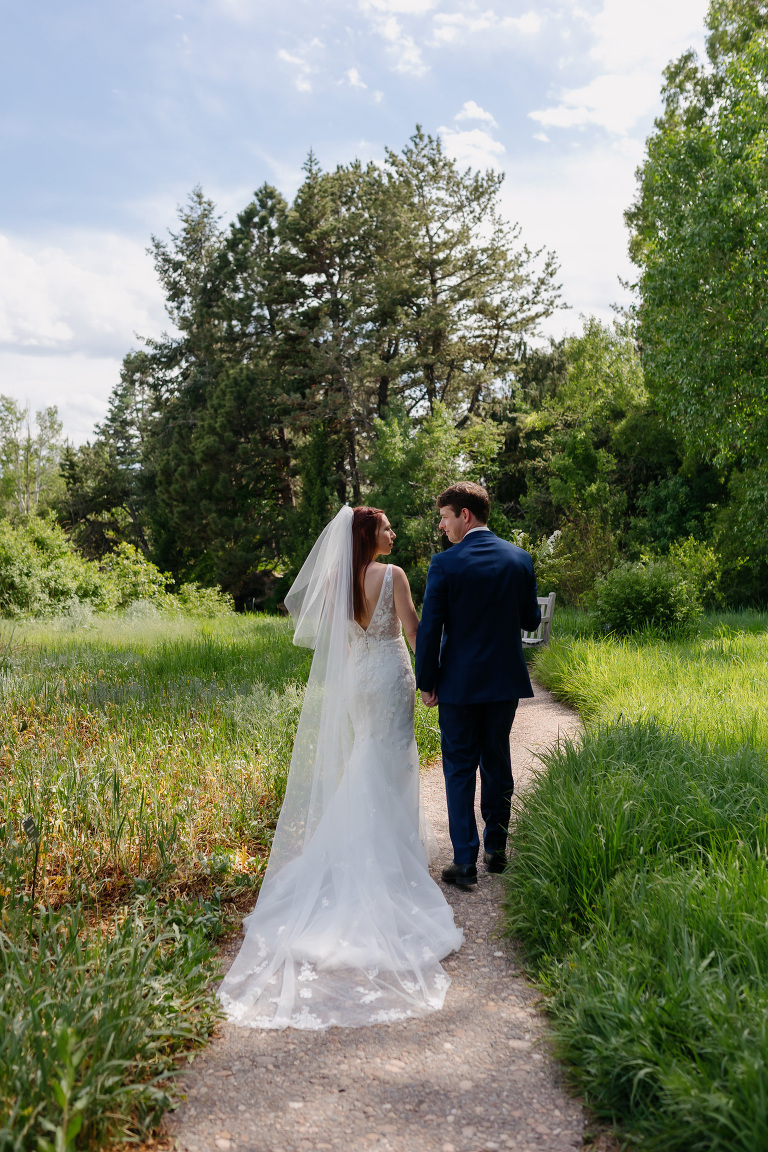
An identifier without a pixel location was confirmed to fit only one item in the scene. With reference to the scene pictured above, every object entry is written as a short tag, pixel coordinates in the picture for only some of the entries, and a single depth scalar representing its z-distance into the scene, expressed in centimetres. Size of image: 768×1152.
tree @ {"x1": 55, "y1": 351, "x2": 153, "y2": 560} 3688
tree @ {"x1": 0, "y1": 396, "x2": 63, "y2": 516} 4594
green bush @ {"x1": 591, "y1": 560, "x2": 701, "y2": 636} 1098
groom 412
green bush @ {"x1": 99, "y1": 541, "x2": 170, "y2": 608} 2194
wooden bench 1117
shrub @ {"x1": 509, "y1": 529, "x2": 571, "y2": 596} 1553
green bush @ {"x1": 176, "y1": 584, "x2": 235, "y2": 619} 2227
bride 314
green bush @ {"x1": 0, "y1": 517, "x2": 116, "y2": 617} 1828
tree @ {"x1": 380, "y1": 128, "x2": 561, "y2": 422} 2512
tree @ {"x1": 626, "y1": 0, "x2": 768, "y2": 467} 1245
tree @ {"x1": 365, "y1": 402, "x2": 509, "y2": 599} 2247
